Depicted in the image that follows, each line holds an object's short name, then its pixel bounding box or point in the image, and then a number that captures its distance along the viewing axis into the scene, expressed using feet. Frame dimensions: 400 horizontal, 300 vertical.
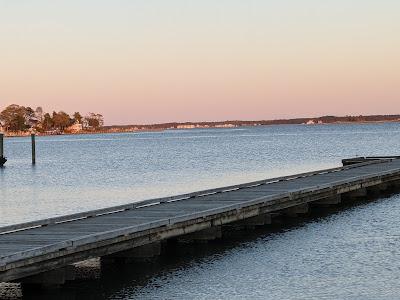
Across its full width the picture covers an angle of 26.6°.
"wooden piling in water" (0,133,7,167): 277.99
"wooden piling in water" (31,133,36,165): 271.59
